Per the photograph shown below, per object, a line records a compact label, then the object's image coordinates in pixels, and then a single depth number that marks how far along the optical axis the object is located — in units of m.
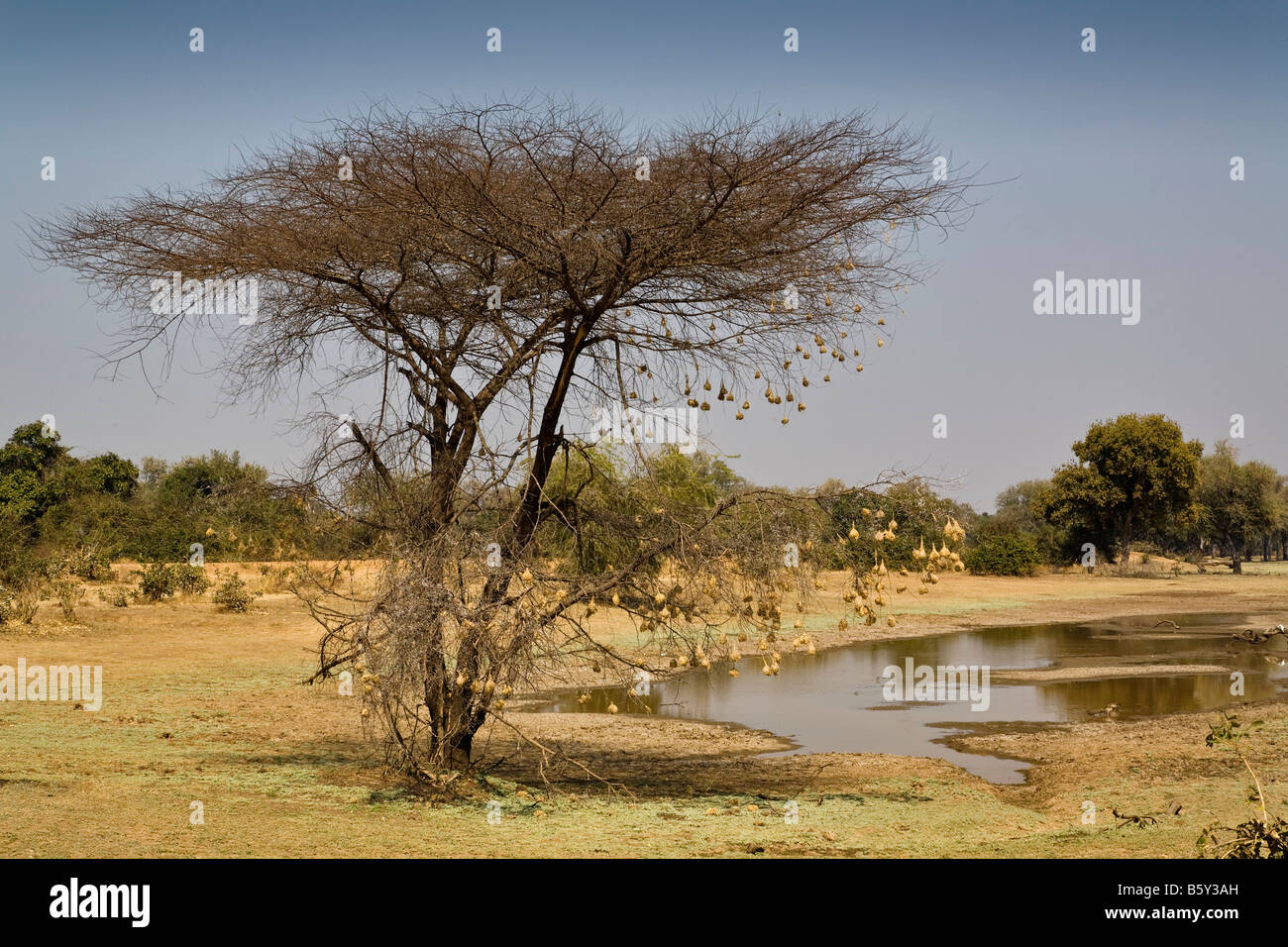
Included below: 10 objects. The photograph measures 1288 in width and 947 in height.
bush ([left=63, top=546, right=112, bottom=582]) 25.86
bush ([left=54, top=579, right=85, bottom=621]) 22.11
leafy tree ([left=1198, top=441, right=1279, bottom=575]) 62.81
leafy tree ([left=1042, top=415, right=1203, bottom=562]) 49.19
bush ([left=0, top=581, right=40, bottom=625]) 20.91
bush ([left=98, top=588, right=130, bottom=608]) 25.08
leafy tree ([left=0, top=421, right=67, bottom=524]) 34.38
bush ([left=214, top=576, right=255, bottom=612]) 25.78
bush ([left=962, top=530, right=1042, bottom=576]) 48.12
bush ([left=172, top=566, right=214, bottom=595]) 26.86
